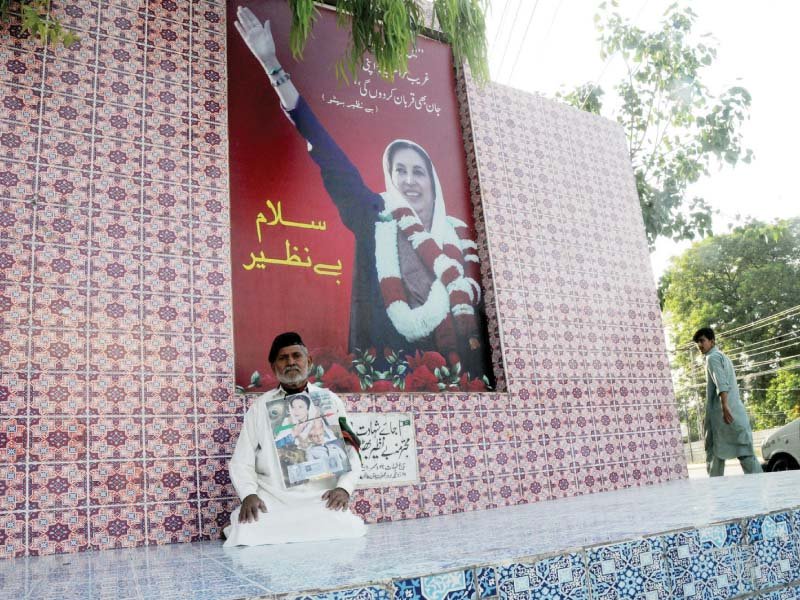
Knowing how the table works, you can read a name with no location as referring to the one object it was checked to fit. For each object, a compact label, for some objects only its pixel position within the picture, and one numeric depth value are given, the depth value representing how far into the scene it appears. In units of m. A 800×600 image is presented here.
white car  5.80
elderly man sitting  2.60
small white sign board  3.42
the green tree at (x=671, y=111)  7.14
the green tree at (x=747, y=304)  19.31
